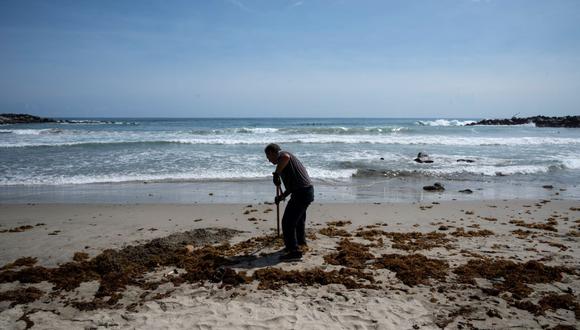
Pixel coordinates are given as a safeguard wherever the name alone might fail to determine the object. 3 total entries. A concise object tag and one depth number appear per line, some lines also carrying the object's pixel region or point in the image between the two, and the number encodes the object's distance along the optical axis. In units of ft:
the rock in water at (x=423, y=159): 59.26
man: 17.71
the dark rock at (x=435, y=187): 38.65
